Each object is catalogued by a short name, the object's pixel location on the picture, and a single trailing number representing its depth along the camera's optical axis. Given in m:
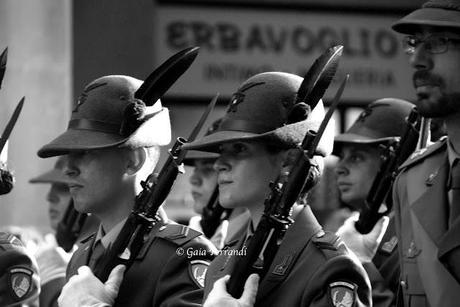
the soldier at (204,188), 17.53
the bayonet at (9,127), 13.04
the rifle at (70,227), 18.16
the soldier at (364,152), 15.28
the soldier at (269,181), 10.30
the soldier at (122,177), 11.62
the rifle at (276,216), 10.41
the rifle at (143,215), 11.55
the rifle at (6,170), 13.06
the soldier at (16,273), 12.95
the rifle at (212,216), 17.56
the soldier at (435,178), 9.62
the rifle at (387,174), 14.45
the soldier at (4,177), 13.23
